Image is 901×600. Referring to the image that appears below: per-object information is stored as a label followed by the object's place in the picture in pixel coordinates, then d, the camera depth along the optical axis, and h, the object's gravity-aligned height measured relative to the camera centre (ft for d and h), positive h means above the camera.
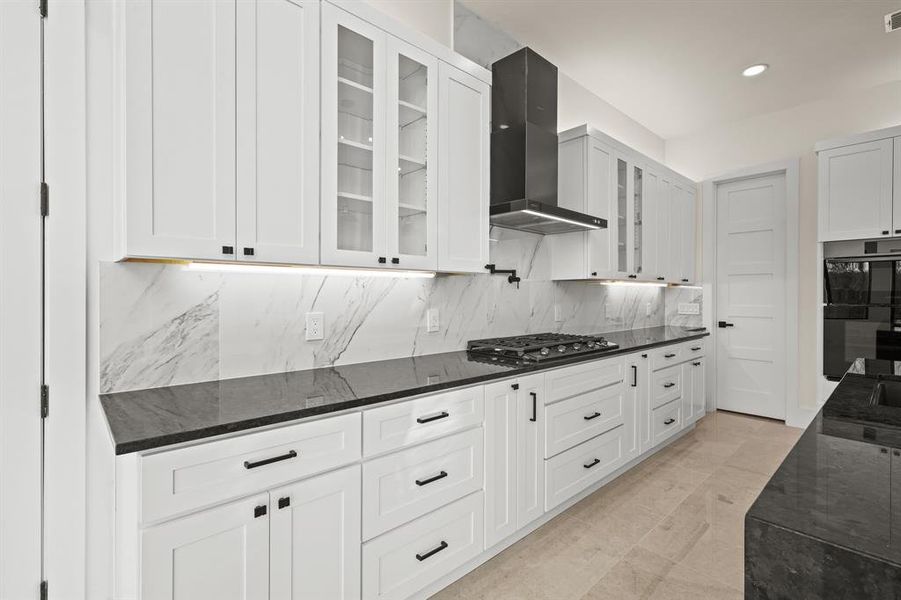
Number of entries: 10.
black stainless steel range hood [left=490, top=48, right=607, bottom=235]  8.94 +3.23
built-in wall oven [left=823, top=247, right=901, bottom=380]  11.54 -0.29
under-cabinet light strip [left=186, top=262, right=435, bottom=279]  5.73 +0.41
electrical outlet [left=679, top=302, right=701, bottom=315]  15.92 -0.33
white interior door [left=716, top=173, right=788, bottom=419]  14.70 +0.14
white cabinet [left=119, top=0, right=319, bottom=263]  4.63 +1.93
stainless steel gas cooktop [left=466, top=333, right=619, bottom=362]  8.02 -0.94
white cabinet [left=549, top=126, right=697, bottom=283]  10.78 +2.42
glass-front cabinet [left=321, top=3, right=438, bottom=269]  6.01 +2.24
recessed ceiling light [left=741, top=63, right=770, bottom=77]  11.75 +6.16
